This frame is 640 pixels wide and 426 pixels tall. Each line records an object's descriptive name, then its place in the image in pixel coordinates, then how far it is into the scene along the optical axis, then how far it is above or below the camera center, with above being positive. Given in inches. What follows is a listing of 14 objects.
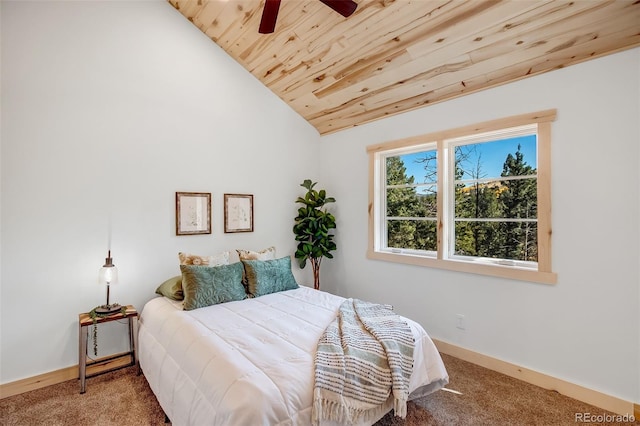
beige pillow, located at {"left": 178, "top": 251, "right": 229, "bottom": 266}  116.1 -16.8
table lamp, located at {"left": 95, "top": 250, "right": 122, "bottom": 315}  101.3 -20.6
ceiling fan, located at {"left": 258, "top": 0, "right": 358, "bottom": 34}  81.5 +56.7
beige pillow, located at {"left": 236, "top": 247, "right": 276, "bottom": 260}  129.5 -16.5
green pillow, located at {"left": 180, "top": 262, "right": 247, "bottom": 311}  102.3 -24.0
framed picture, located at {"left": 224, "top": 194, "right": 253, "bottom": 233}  138.9 +1.5
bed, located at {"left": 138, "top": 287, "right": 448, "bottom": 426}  57.6 -32.3
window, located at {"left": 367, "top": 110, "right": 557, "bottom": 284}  100.5 +7.0
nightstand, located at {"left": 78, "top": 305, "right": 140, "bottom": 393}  93.7 -41.8
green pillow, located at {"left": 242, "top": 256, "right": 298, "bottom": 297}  117.3 -23.6
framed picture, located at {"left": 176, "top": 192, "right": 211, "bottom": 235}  125.5 +1.3
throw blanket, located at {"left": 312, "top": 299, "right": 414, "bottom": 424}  61.4 -33.6
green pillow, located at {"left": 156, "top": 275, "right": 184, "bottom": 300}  108.7 -26.3
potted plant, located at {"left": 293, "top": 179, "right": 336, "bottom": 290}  156.3 -5.3
